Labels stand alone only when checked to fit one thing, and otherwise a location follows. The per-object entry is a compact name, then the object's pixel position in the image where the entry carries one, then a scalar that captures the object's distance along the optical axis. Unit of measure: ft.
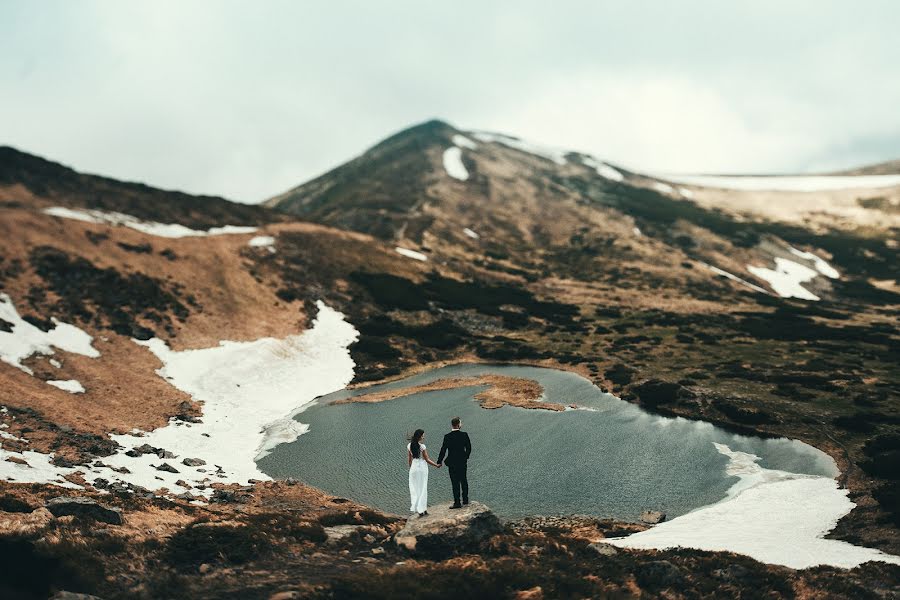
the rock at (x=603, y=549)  62.44
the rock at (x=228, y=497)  89.20
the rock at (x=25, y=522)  51.90
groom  63.36
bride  63.31
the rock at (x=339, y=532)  61.59
